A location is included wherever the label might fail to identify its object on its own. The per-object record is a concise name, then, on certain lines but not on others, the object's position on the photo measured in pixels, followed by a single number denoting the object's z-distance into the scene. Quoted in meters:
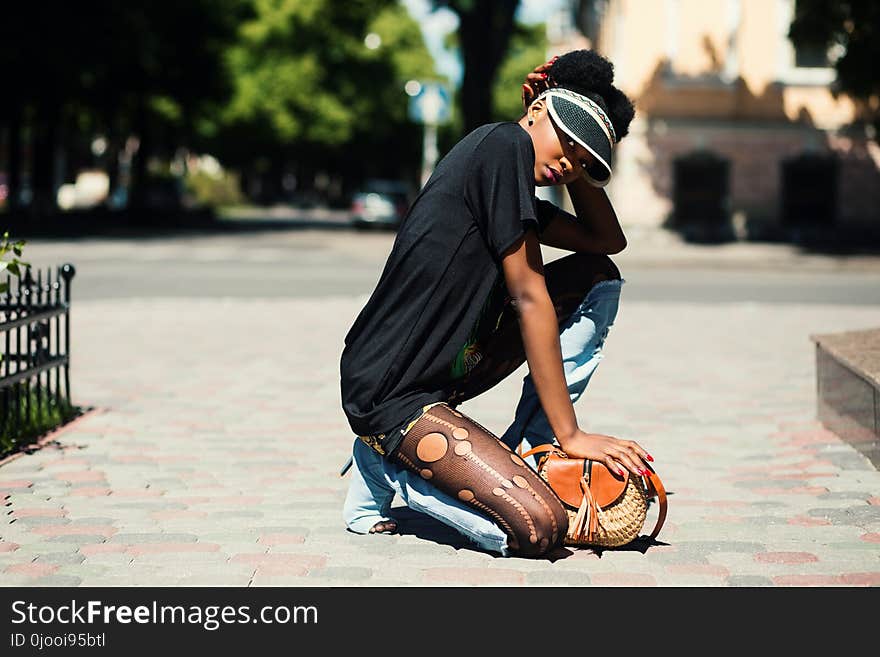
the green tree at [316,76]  64.19
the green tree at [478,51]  34.03
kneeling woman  4.32
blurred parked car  41.72
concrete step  6.06
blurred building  30.72
